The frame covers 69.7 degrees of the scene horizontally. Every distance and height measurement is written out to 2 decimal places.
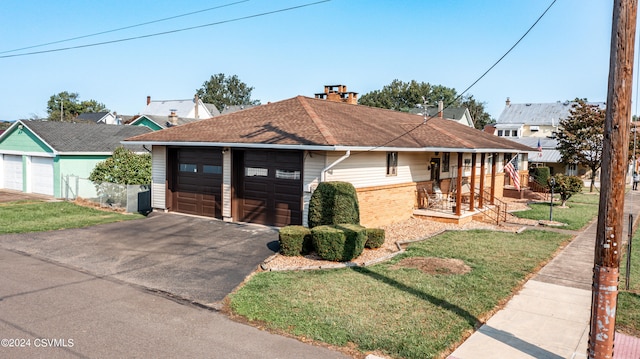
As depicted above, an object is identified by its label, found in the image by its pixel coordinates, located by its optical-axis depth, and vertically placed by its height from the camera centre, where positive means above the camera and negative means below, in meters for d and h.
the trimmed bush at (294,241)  11.91 -2.21
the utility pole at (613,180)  5.82 -0.23
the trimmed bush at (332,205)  13.24 -1.41
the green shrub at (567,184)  23.97 -1.17
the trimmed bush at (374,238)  13.02 -2.27
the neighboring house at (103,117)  58.50 +4.61
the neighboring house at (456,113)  60.56 +6.21
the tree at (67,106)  88.13 +8.94
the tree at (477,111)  97.19 +10.57
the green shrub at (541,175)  34.72 -1.02
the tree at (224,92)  114.99 +15.94
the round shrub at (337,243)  11.45 -2.15
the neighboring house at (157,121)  39.62 +2.94
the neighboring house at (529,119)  62.91 +5.94
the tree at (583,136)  35.66 +2.10
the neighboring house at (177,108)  59.45 +6.14
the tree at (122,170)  20.89 -0.80
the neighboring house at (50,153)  24.50 -0.14
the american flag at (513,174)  24.27 -0.70
